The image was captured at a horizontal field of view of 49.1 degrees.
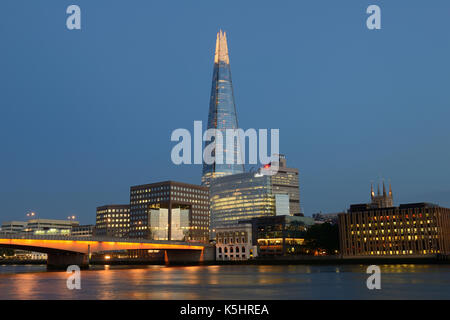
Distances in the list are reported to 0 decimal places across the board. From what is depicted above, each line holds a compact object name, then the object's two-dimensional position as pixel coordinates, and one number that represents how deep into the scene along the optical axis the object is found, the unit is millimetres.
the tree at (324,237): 178625
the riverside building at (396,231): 167125
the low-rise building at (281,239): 192875
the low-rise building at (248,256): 199000
